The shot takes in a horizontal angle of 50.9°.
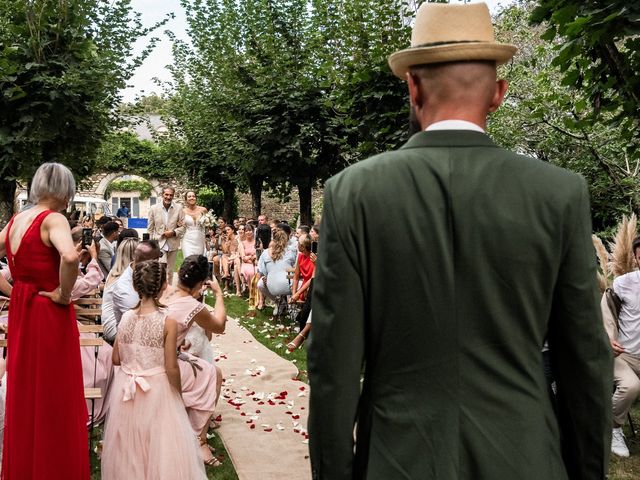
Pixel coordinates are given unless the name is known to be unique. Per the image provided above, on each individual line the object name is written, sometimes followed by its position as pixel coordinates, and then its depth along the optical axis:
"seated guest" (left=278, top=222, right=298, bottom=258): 13.17
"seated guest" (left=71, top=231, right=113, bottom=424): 5.88
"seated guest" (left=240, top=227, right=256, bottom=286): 16.08
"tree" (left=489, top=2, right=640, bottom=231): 15.41
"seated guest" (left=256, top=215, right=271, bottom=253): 15.85
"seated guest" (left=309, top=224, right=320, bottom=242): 12.38
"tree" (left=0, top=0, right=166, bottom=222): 11.86
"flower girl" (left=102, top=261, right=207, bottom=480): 4.41
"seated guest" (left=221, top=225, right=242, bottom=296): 17.79
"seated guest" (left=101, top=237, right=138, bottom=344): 6.00
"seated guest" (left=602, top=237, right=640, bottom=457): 5.73
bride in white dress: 13.12
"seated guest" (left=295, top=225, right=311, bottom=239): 12.52
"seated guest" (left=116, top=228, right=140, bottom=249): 7.94
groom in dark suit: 1.70
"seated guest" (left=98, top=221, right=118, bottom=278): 10.23
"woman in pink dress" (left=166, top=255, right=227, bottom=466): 4.97
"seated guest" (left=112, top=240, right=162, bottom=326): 5.66
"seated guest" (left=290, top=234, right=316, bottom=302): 11.26
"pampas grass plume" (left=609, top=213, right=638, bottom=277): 6.12
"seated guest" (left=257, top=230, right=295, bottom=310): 12.65
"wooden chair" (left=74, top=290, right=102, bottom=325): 6.65
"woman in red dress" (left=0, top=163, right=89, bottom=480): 4.18
